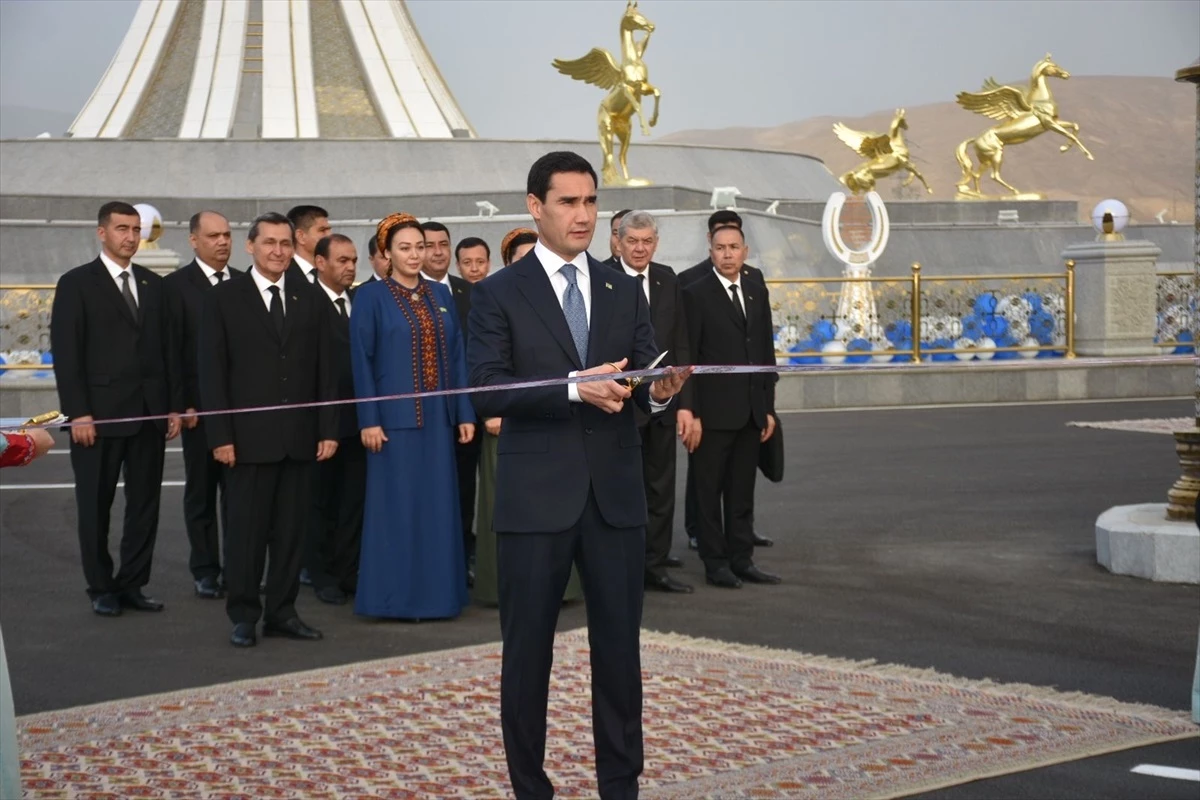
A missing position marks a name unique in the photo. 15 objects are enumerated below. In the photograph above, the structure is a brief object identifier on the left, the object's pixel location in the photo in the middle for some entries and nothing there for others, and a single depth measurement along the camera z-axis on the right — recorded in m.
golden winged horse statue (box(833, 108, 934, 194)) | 25.47
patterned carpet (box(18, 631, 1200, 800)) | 4.47
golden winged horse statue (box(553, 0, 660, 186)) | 21.83
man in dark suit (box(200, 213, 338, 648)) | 6.52
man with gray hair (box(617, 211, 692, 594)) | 7.09
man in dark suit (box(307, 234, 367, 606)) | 7.74
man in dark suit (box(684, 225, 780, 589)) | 7.57
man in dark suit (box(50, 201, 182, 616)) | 7.12
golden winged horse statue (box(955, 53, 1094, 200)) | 26.94
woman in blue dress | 6.94
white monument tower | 27.91
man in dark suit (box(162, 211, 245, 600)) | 7.48
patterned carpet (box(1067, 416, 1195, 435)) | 13.94
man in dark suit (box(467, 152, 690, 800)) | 3.87
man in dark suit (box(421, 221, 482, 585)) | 7.64
